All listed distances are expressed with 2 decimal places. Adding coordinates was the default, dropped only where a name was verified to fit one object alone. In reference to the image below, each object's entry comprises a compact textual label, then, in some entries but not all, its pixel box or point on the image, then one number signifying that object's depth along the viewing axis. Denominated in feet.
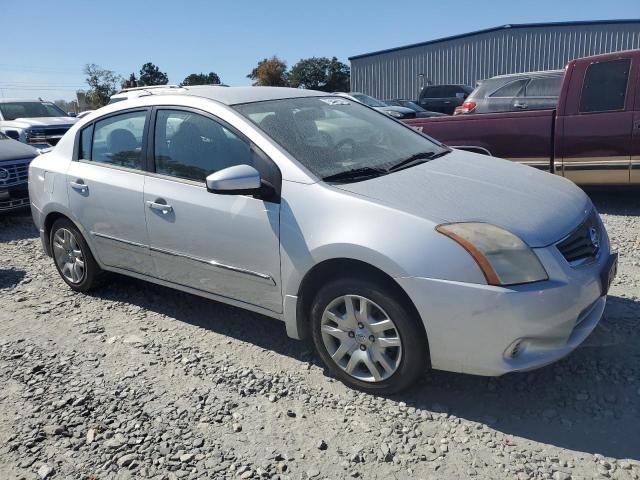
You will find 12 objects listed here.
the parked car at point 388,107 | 54.60
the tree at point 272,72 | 213.25
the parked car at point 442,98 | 74.28
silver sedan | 8.80
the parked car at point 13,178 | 25.71
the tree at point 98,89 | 152.87
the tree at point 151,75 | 213.87
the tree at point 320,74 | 198.97
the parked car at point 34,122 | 39.32
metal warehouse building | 101.96
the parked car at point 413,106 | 60.93
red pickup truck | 20.93
